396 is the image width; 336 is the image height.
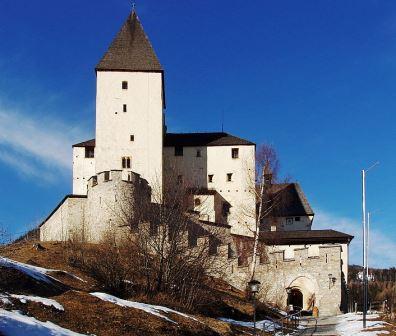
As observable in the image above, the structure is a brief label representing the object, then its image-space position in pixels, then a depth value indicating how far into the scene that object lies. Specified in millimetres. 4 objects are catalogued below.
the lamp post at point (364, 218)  28938
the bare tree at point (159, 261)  24031
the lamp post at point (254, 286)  21469
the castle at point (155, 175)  44562
